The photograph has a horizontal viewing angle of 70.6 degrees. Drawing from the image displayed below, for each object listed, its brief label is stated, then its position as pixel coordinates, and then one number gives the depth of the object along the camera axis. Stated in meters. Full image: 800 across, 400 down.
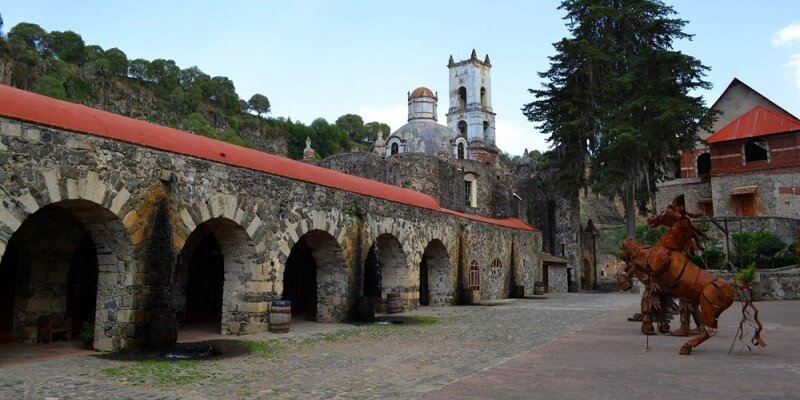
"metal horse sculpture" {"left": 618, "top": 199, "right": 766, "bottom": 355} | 8.02
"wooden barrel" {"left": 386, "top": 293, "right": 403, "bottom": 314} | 16.42
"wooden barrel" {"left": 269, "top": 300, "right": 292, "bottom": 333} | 11.53
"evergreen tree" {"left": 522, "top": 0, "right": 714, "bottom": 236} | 26.19
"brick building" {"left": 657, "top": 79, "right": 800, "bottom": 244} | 31.70
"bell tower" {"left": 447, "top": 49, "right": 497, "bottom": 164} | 59.69
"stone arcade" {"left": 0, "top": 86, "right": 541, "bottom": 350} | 8.05
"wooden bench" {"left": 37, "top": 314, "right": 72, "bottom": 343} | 9.61
